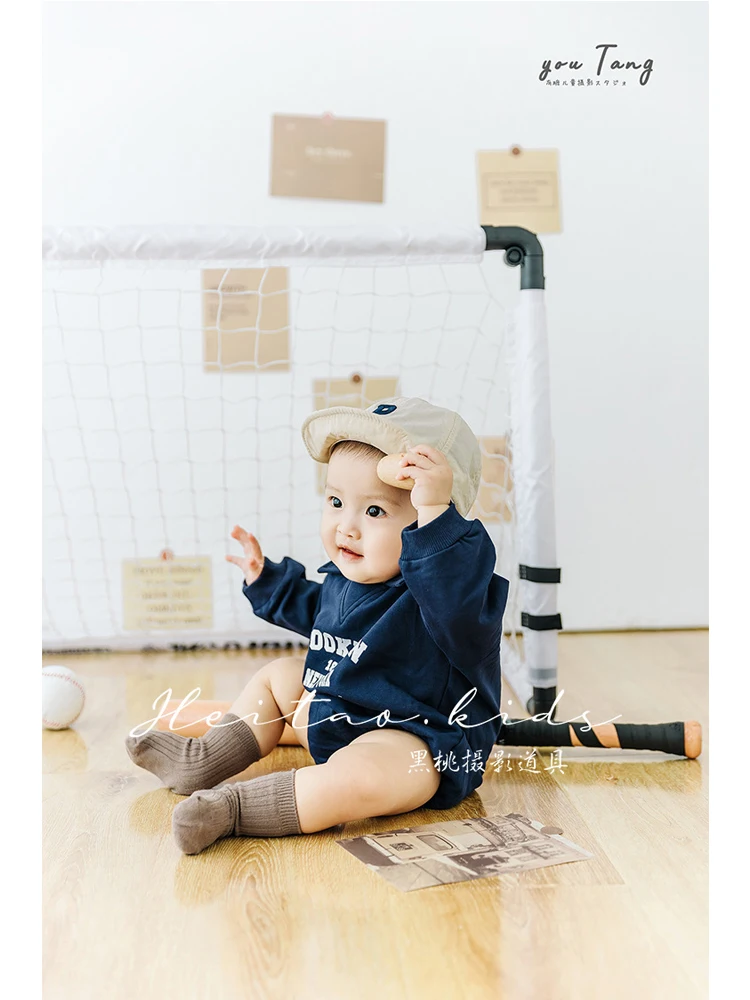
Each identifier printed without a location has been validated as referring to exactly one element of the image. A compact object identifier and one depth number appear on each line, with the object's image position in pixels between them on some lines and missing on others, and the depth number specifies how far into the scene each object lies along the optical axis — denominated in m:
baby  0.91
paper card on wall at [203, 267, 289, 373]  1.78
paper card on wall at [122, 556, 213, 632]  1.81
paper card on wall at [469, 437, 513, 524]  1.76
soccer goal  1.77
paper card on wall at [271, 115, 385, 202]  1.76
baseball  1.26
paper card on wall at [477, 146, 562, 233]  1.78
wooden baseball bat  1.13
